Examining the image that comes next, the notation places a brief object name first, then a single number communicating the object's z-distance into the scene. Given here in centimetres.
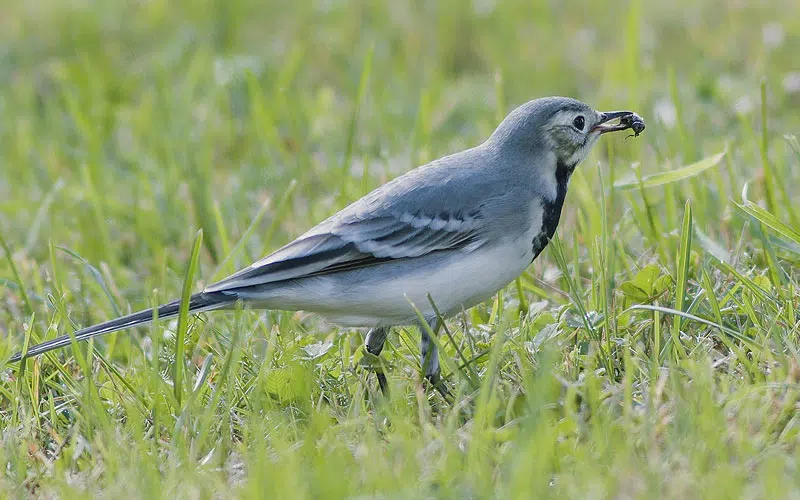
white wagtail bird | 847
